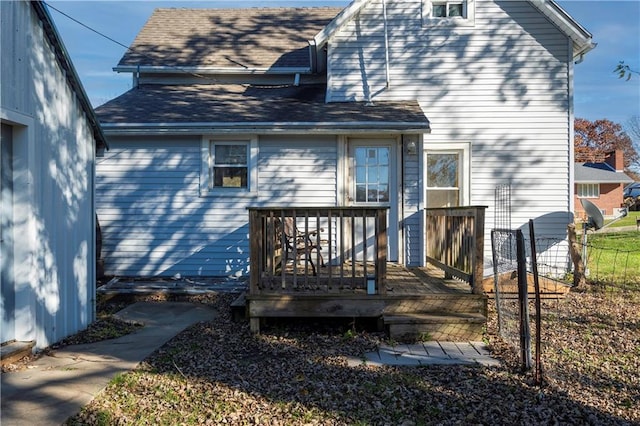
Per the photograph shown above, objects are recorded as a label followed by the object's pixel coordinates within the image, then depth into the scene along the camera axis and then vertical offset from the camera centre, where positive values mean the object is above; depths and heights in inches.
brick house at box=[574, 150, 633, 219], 1606.8 +69.2
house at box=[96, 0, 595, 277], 372.5 +48.0
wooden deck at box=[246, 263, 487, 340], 234.8 -47.1
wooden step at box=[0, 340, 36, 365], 187.5 -52.8
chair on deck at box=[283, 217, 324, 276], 250.1 -19.3
